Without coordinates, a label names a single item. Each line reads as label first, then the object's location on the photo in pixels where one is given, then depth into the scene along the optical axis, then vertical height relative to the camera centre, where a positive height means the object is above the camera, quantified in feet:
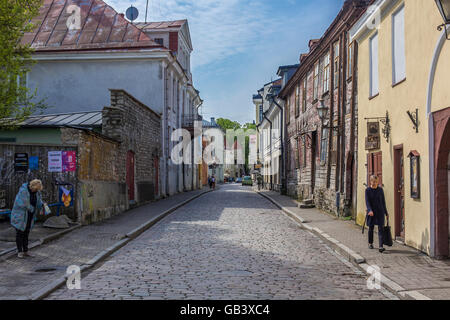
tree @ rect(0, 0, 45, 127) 47.11 +13.14
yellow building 28.89 +3.96
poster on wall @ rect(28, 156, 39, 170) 44.78 +1.24
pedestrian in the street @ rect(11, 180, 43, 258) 30.45 -2.17
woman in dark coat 32.78 -2.00
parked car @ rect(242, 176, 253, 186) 228.63 -2.59
